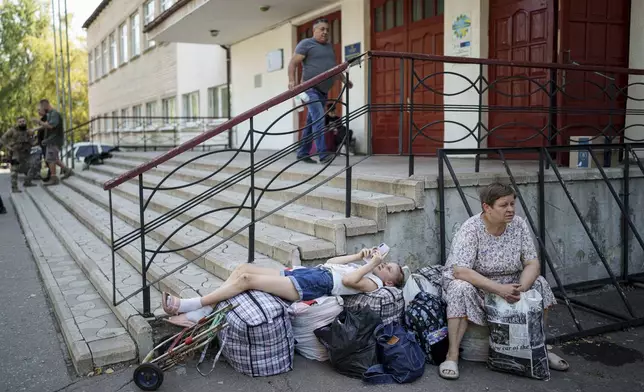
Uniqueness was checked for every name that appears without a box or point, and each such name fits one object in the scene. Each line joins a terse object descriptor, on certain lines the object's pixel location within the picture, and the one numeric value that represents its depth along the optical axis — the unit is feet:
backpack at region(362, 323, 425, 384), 11.34
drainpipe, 48.83
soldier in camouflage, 43.00
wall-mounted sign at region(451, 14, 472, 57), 25.53
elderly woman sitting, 12.15
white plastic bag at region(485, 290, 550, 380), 11.62
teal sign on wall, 32.65
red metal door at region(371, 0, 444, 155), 28.04
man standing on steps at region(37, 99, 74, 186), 41.32
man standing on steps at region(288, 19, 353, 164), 22.67
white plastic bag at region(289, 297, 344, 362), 12.23
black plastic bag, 11.55
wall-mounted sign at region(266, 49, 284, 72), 40.42
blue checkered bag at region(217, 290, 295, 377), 11.52
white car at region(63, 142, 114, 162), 62.61
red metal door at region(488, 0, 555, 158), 22.90
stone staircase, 13.12
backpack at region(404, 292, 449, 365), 12.39
